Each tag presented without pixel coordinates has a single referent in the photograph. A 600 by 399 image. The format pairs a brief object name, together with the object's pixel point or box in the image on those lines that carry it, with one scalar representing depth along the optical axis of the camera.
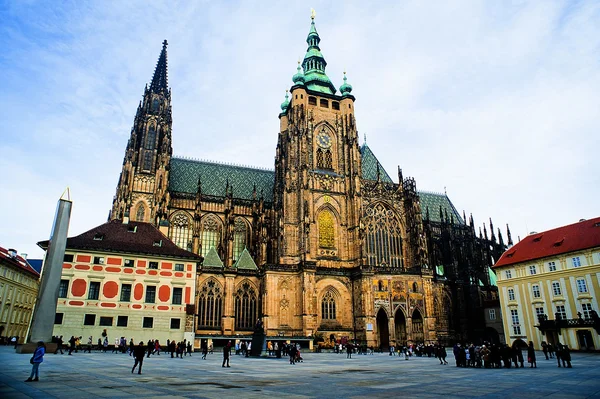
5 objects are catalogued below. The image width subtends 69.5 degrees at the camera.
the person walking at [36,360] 13.42
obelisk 23.42
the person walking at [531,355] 22.91
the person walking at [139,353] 17.20
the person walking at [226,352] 22.41
